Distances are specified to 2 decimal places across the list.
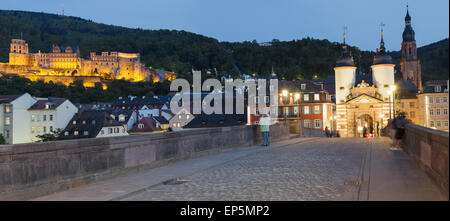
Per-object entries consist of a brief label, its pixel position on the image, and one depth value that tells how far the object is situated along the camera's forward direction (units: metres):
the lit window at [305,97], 69.99
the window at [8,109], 92.59
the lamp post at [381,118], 60.53
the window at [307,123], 68.69
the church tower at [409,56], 114.38
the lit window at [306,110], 69.47
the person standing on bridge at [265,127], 21.98
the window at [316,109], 68.71
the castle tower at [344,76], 67.62
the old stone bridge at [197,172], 8.20
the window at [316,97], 69.31
